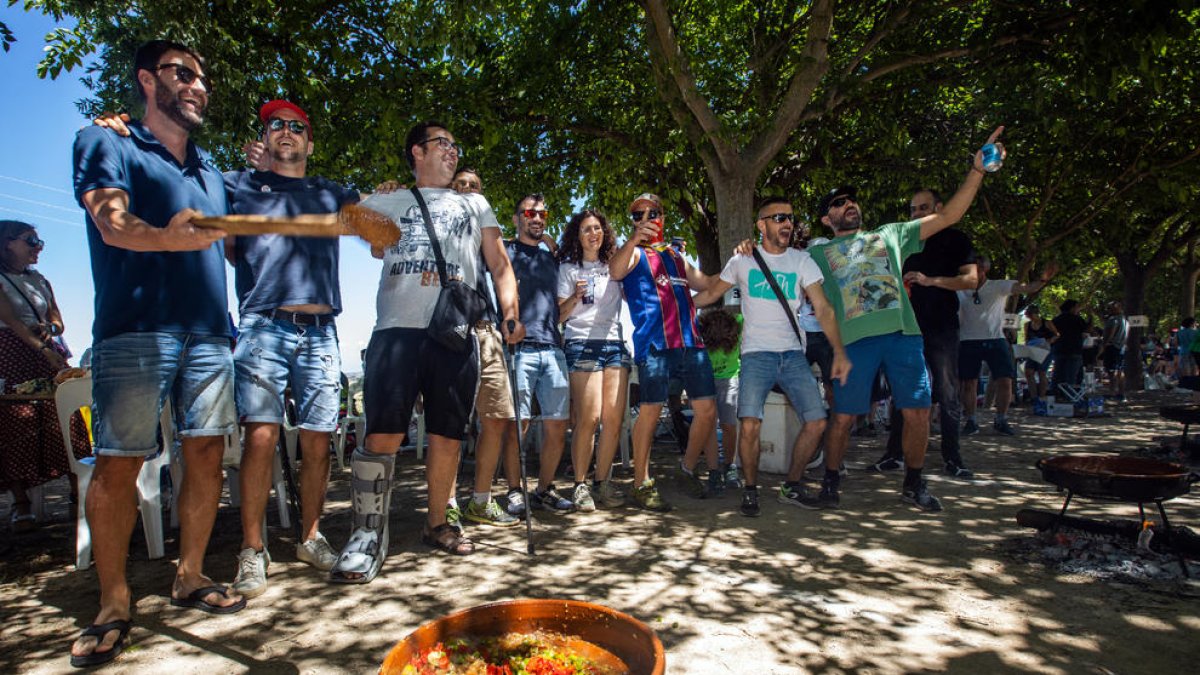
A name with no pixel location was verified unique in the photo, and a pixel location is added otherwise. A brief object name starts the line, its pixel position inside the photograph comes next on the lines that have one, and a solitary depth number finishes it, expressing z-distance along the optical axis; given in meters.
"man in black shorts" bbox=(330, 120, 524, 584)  3.60
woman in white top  5.04
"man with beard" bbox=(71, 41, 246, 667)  2.73
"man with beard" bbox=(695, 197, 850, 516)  4.91
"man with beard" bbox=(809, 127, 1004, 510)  4.82
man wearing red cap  3.41
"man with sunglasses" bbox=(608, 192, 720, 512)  5.07
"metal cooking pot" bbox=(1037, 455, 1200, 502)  3.23
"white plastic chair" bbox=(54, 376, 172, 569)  3.86
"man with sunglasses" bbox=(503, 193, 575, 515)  4.97
